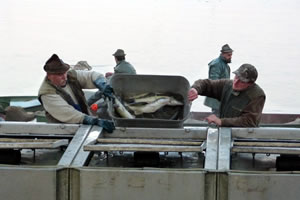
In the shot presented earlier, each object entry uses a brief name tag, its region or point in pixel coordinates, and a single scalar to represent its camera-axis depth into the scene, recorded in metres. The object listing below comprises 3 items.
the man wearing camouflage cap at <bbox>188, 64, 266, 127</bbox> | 5.46
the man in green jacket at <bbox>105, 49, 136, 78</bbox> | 10.95
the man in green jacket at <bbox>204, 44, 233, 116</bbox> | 10.39
